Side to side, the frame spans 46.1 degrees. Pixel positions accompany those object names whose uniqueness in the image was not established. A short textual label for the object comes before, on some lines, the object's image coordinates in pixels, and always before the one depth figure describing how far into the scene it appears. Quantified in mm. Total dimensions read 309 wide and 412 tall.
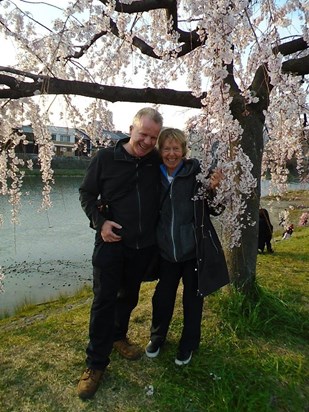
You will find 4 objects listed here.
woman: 2535
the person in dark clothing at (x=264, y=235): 7471
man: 2479
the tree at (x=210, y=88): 2396
